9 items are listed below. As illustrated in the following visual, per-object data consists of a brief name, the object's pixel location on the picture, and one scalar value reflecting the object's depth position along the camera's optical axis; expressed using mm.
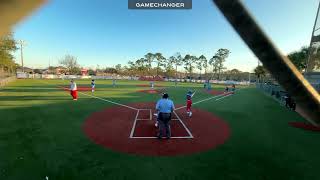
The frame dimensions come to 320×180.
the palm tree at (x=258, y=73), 29490
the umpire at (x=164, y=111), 5616
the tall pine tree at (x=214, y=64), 51351
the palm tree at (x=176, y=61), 59354
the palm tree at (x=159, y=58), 60854
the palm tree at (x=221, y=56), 49773
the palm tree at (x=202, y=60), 55638
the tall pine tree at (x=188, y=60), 56792
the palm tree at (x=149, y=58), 61709
